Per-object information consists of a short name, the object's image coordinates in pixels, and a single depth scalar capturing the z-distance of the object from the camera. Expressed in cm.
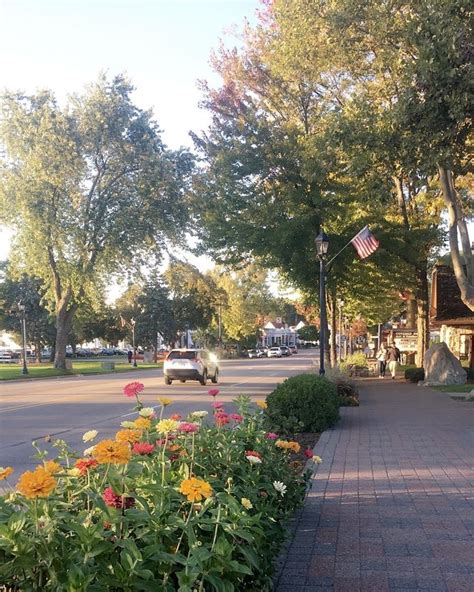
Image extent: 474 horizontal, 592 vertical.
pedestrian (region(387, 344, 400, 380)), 3244
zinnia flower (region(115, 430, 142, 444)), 394
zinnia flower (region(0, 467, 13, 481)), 352
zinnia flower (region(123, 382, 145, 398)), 498
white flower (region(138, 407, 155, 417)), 461
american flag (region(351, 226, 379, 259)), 2047
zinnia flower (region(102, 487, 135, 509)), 320
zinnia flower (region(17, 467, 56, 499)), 286
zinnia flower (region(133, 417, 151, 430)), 435
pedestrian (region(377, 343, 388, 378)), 3481
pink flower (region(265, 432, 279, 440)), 570
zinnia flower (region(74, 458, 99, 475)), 370
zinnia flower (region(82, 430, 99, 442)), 423
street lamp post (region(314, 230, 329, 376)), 1836
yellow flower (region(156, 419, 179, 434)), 414
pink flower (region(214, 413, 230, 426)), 534
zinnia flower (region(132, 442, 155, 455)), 406
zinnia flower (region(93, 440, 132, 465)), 320
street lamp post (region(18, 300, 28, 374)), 3950
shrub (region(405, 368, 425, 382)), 2841
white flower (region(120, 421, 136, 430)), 450
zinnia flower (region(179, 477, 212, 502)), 314
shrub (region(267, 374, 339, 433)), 1222
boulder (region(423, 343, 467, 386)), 2592
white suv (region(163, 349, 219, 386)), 2791
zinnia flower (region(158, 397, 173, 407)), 486
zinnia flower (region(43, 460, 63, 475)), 333
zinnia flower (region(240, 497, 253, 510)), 338
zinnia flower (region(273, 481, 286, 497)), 446
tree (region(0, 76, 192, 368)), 3894
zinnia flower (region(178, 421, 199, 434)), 454
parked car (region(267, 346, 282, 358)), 9138
